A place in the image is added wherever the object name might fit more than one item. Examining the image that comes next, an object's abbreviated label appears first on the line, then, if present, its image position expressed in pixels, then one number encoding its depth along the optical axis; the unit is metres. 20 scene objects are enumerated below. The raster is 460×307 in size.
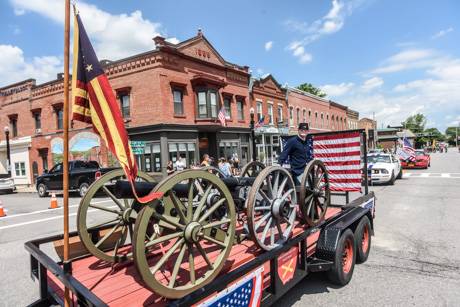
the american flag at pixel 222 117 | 21.66
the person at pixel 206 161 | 11.44
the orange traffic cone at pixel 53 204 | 12.01
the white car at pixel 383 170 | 14.64
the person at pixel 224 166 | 12.43
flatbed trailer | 2.38
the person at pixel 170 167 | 15.95
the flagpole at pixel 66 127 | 2.38
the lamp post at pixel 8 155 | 21.49
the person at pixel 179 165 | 15.95
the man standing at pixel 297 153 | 4.83
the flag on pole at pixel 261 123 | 23.91
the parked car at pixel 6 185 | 20.02
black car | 15.14
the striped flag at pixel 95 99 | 2.41
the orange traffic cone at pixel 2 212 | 10.72
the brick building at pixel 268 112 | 27.86
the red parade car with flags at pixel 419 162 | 23.58
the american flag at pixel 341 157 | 5.79
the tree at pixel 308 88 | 57.97
